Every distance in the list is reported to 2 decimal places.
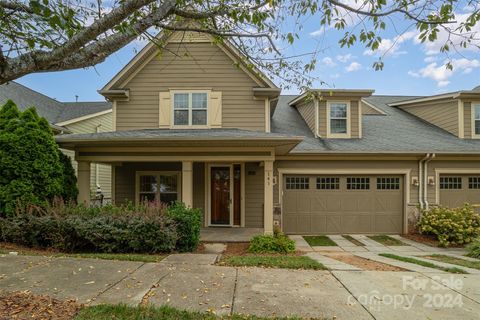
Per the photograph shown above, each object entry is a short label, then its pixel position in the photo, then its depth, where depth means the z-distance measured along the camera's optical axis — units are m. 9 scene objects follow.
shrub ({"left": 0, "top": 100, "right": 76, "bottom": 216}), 7.94
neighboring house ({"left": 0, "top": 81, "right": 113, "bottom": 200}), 14.83
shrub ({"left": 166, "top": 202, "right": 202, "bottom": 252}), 7.59
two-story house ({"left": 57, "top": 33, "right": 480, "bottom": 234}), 11.20
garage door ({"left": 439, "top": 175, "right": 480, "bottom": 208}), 11.70
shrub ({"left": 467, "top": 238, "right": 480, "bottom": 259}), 8.36
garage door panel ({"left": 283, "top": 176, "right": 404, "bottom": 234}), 11.45
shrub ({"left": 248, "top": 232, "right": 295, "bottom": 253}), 8.20
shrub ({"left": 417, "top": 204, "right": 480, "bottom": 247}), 9.96
